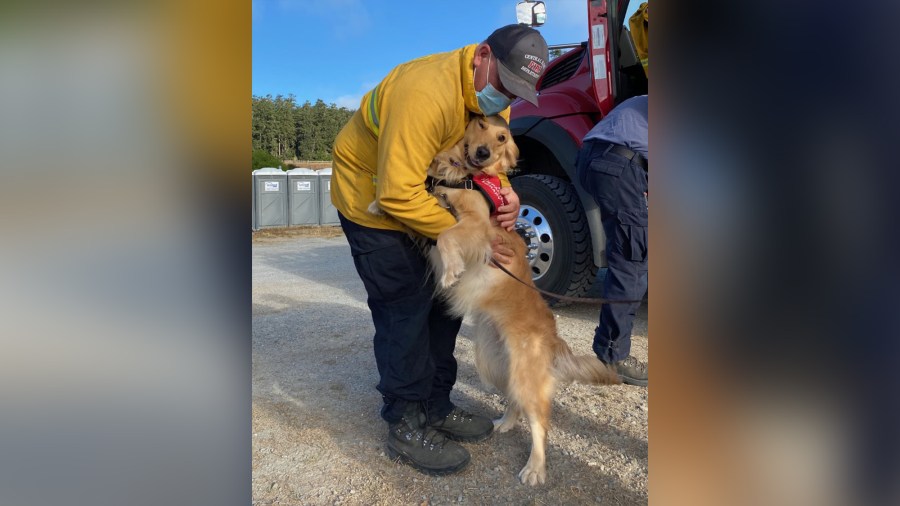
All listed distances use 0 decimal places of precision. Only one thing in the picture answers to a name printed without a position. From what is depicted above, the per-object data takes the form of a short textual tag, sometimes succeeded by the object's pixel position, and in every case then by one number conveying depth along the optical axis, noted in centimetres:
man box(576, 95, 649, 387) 341
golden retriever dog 264
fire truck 466
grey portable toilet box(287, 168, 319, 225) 1769
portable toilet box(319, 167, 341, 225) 1841
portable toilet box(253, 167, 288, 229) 1694
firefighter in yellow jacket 223
